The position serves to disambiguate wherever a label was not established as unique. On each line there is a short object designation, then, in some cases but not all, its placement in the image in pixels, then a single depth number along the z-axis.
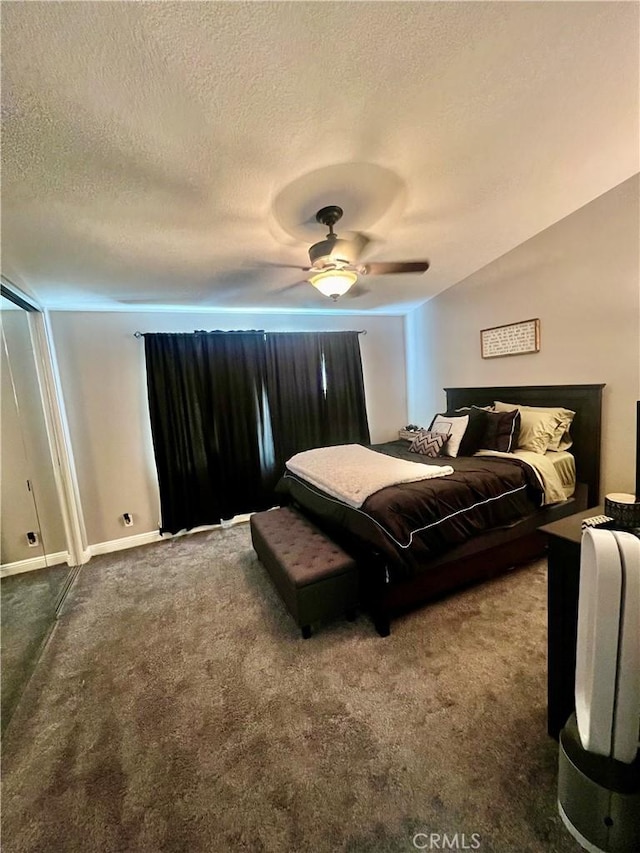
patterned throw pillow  3.07
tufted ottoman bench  1.89
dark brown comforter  1.93
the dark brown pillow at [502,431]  2.88
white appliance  0.86
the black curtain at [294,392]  3.91
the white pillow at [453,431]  3.01
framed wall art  3.05
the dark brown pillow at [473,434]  2.97
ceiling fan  1.84
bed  1.95
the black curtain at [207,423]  3.44
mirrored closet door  2.70
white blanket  2.17
